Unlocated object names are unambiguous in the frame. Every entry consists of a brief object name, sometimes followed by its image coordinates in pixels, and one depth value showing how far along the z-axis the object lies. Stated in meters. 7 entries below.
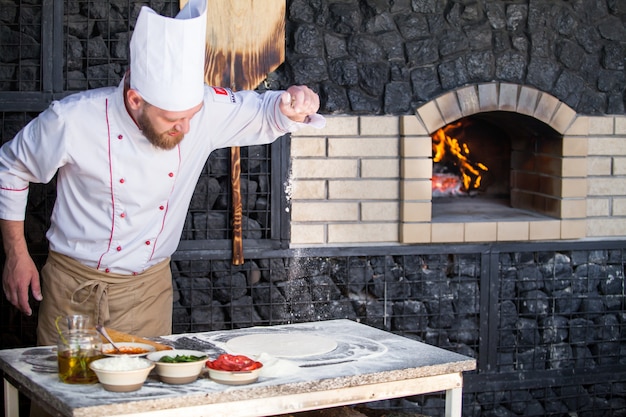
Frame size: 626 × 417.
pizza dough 3.57
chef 3.70
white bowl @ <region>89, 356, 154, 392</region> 2.97
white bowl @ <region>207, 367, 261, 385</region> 3.14
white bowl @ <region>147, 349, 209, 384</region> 3.09
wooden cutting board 3.51
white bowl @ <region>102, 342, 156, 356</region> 3.27
